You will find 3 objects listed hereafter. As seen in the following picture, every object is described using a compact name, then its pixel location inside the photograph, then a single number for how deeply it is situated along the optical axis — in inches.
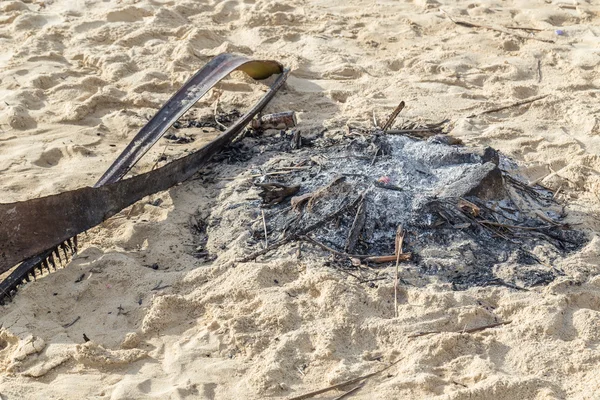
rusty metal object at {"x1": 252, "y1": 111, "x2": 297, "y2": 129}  176.1
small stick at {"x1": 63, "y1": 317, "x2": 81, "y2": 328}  121.5
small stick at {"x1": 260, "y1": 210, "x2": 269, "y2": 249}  136.0
